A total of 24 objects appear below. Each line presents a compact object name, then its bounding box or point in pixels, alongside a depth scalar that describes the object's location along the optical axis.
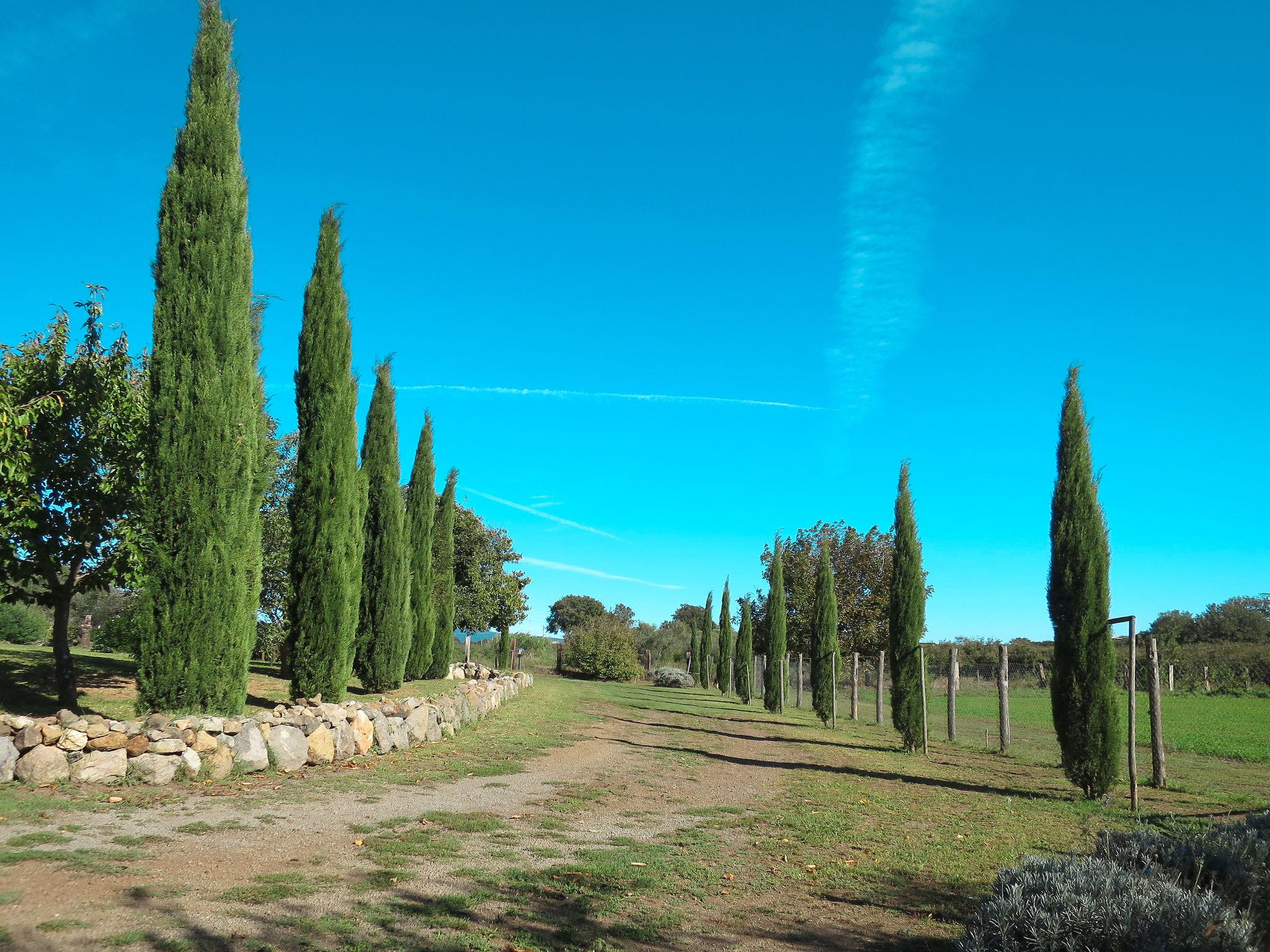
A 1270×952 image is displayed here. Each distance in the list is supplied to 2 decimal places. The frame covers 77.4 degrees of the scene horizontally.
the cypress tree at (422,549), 20.12
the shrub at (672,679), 41.62
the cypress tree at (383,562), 15.70
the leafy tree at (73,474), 9.81
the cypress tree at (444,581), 21.91
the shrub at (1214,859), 3.94
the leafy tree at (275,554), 18.22
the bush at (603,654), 40.78
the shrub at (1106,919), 3.29
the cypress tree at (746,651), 30.75
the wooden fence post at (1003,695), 14.41
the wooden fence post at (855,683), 21.53
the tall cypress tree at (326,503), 12.00
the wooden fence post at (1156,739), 10.15
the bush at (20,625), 22.25
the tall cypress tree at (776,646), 24.52
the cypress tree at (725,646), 36.47
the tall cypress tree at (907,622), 14.75
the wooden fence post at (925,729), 14.06
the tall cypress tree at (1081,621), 9.74
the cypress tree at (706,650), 40.19
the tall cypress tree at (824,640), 19.95
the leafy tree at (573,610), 75.94
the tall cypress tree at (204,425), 8.81
